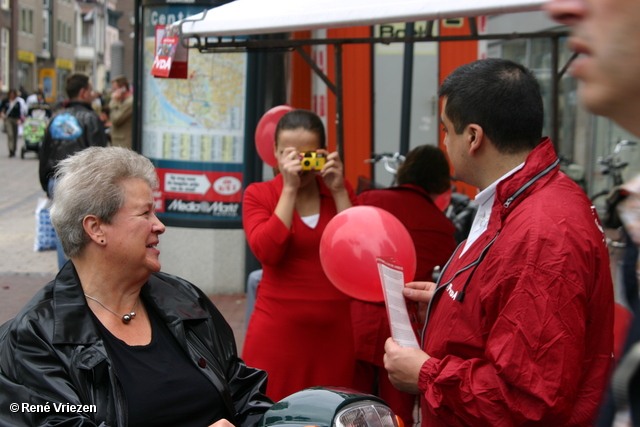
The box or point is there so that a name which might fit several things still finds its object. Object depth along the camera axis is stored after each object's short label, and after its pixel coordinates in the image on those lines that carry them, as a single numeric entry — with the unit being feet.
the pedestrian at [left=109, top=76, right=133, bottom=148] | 35.32
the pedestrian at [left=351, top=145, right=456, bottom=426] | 12.87
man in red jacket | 6.24
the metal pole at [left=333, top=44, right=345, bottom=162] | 15.21
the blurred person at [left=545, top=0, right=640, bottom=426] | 3.03
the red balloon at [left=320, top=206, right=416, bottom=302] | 9.86
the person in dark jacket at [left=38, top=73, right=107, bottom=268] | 25.79
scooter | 5.93
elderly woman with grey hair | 7.17
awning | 10.77
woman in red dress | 11.46
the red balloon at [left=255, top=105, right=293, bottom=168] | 15.23
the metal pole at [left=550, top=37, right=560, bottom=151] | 15.46
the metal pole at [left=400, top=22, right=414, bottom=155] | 18.34
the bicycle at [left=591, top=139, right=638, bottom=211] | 34.81
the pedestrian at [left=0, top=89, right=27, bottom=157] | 77.10
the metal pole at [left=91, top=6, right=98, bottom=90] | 131.77
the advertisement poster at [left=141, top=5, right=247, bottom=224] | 24.50
